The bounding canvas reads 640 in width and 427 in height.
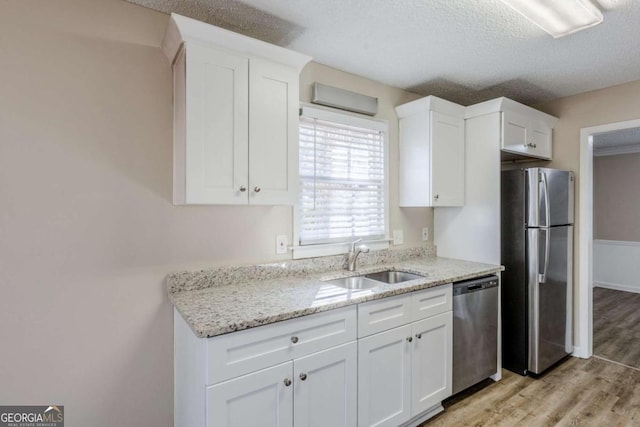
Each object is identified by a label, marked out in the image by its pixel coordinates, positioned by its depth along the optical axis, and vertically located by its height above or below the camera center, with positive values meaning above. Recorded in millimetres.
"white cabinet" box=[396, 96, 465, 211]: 2656 +500
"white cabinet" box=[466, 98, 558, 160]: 2680 +742
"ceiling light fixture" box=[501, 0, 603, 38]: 1612 +1020
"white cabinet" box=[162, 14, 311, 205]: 1608 +508
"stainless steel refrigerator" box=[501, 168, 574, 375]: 2664 -439
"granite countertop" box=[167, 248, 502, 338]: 1436 -441
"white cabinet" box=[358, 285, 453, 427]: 1814 -922
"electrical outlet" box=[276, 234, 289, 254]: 2211 -211
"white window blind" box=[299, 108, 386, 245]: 2348 +263
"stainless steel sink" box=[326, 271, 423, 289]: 2298 -493
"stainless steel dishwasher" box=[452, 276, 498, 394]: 2295 -864
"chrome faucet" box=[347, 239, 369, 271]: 2415 -321
